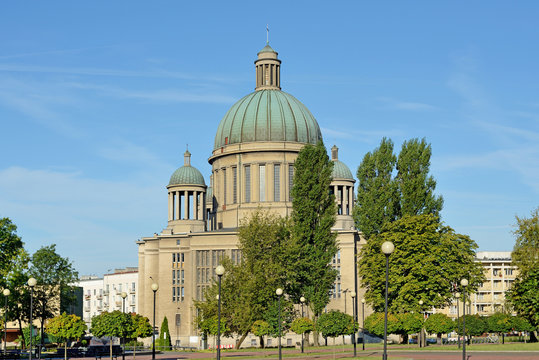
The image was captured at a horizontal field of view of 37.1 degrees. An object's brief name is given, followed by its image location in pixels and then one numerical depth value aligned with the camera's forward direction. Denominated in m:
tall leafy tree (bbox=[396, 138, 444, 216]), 74.00
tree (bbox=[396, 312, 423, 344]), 62.50
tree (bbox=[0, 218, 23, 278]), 66.44
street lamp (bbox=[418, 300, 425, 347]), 64.91
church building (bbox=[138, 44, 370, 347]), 96.00
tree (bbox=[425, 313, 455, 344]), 64.59
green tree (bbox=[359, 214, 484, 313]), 67.69
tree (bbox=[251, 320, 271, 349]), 65.00
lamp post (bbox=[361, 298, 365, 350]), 89.79
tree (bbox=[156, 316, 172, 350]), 93.00
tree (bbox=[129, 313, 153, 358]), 61.22
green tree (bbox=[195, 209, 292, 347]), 67.00
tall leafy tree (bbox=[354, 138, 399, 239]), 75.00
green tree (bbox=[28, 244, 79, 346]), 94.00
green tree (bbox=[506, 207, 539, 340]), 60.41
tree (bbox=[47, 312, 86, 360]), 53.78
